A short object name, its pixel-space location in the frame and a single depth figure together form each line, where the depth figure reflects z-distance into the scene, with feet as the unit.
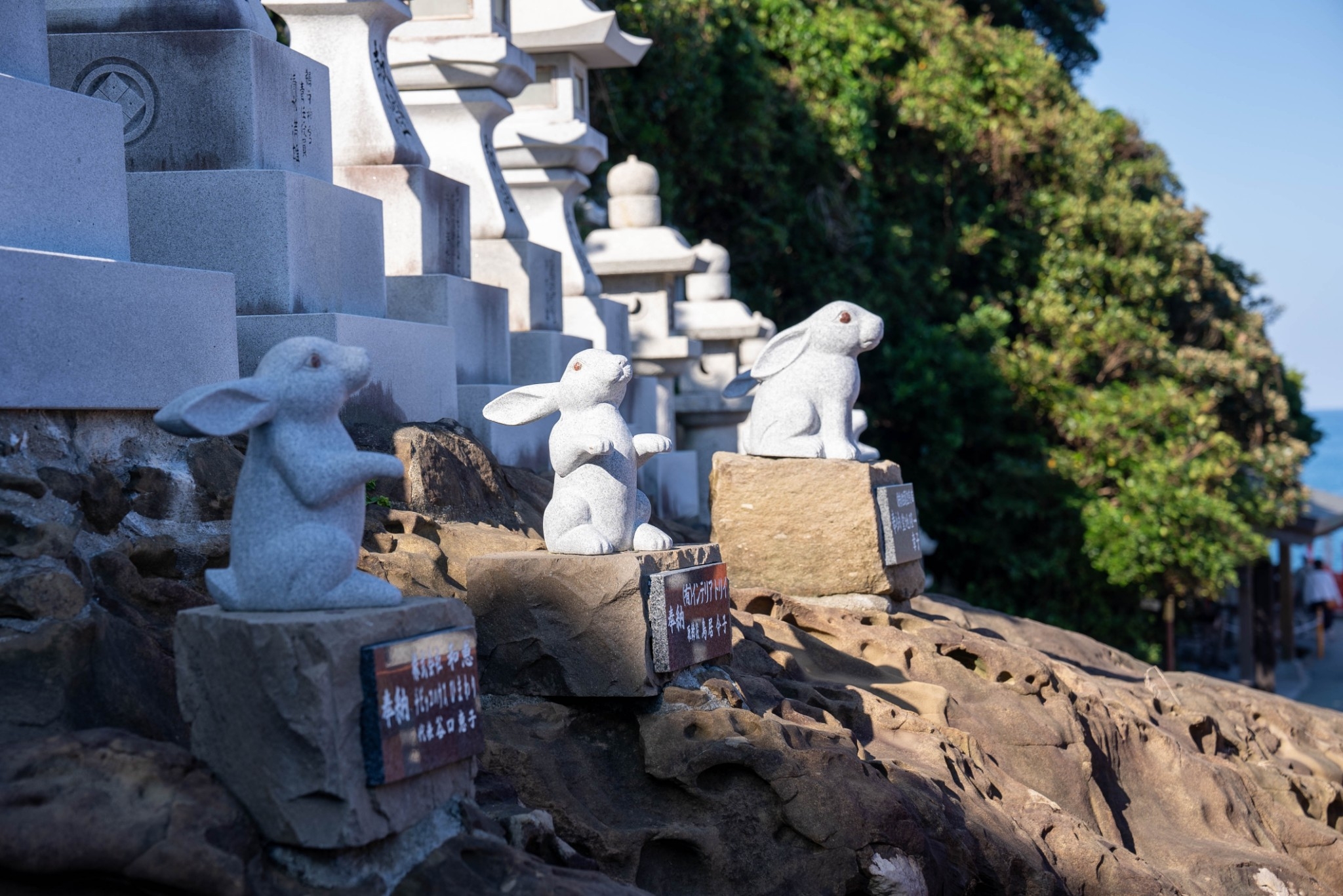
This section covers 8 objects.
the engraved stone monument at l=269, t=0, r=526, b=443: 19.43
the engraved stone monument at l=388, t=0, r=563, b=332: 22.41
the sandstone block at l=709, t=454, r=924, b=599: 19.31
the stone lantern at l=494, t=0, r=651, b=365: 26.27
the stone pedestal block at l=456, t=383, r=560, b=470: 19.62
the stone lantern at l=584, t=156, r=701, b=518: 29.27
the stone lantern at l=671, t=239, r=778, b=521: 31.99
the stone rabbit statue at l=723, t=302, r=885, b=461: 19.61
